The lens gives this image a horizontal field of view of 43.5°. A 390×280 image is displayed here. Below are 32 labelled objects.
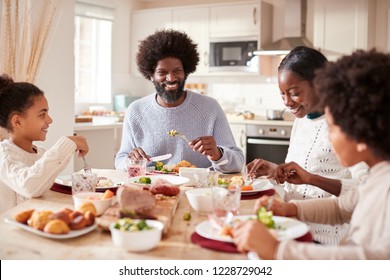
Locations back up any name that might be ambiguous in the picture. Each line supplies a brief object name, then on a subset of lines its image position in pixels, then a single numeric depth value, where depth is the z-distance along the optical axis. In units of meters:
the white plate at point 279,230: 1.14
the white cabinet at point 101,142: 4.38
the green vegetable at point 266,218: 1.19
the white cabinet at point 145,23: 5.77
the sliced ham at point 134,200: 1.27
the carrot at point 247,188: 1.68
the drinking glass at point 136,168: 1.95
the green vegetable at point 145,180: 1.78
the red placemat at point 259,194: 1.65
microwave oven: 5.13
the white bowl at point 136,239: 1.06
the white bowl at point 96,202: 1.35
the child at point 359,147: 1.02
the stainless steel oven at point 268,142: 4.77
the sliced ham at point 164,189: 1.57
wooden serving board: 1.21
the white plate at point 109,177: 1.80
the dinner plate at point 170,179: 1.81
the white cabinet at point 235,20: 5.12
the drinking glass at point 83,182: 1.57
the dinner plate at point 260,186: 1.67
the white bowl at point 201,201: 1.37
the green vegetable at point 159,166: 2.10
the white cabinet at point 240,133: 5.00
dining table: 1.06
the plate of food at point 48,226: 1.14
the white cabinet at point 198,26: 5.48
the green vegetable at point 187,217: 1.34
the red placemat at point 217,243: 1.09
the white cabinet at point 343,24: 4.67
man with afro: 2.50
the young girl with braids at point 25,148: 1.59
